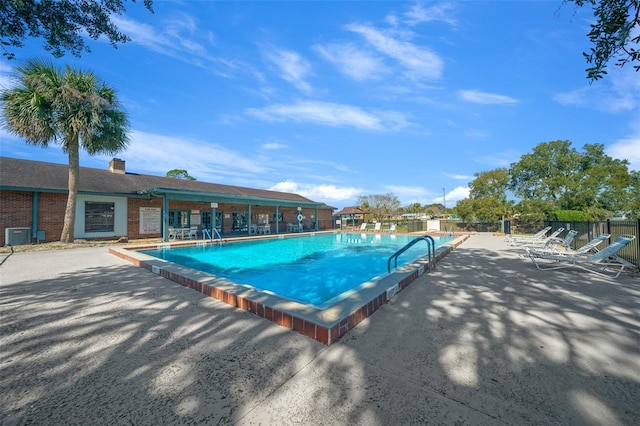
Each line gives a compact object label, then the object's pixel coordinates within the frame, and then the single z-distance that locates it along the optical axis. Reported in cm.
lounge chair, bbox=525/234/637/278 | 563
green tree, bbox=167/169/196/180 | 4069
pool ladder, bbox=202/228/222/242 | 1640
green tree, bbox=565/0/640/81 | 303
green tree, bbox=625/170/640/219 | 2159
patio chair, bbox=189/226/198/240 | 1564
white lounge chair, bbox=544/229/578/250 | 889
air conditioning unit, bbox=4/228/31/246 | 1087
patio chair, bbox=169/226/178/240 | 1518
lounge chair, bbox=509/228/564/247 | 1065
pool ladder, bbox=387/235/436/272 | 643
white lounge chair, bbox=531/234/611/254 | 676
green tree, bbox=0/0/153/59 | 409
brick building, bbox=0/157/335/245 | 1202
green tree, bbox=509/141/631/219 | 2186
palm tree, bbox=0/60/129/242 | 1052
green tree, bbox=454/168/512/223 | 2472
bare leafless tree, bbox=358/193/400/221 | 4284
